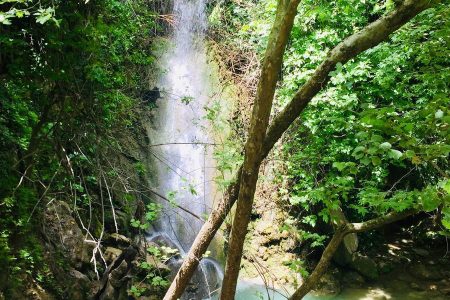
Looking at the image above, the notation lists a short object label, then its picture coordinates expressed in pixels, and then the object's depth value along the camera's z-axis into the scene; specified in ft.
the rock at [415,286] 27.61
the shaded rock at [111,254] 19.42
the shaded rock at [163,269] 19.54
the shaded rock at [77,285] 15.21
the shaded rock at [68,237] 15.83
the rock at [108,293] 16.93
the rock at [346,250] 28.37
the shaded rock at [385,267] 30.13
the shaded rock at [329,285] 27.27
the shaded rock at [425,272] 28.76
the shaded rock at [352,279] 28.60
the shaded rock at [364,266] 29.01
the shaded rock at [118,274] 17.65
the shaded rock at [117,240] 20.94
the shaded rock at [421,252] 31.49
